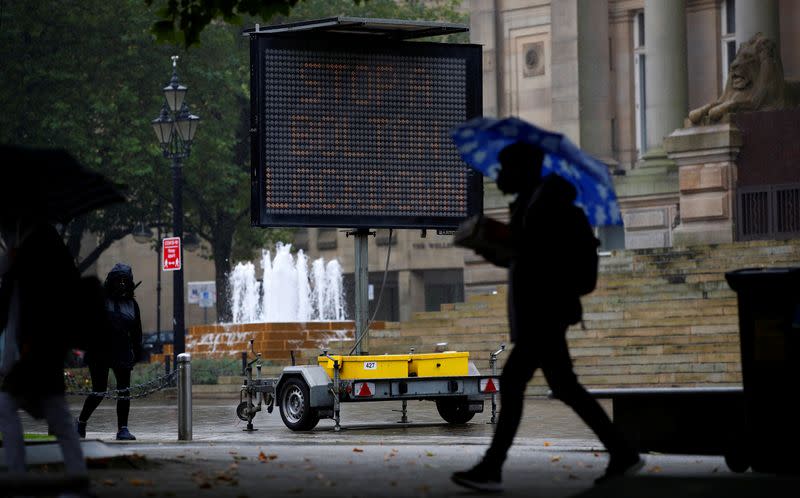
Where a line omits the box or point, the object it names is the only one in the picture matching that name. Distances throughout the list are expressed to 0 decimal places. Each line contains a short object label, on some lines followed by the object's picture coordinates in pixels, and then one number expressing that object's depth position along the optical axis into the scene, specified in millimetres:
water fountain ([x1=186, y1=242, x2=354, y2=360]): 37688
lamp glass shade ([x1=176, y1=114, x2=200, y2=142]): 36219
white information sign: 65062
